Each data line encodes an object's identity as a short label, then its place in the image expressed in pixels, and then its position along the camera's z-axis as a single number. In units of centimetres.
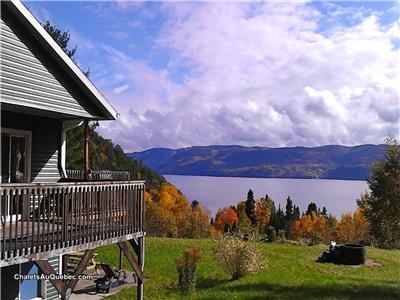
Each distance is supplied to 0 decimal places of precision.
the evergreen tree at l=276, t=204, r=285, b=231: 9019
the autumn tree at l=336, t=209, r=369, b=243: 8625
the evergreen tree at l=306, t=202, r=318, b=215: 10844
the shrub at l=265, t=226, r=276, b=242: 3488
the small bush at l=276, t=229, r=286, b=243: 3366
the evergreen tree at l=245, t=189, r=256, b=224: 9856
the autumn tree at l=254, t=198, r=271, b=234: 9826
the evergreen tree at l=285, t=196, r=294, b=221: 10202
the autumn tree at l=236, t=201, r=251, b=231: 9206
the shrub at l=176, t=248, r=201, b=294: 1645
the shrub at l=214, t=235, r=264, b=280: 1822
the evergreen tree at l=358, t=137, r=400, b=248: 3450
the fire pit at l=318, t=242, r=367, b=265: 2208
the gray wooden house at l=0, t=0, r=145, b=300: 887
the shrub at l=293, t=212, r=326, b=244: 9206
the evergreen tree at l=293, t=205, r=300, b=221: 10878
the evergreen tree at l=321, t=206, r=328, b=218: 11309
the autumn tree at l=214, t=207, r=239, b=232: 10481
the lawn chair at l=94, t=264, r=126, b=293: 1584
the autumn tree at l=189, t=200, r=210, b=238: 9324
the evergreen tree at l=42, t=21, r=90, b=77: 2942
